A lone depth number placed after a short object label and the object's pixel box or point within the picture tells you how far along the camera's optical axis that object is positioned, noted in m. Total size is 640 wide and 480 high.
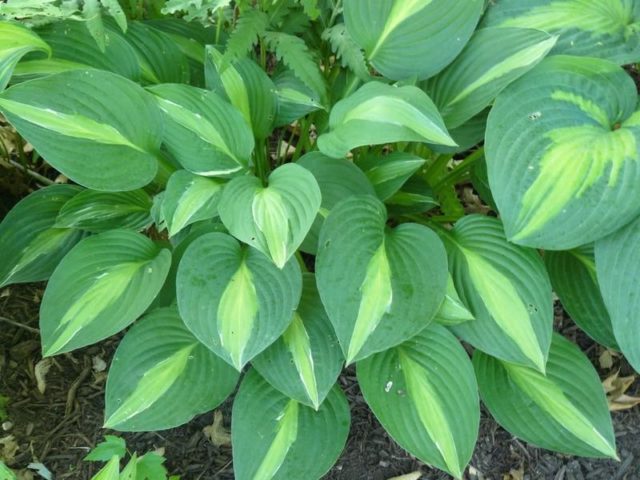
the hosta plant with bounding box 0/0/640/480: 1.26
